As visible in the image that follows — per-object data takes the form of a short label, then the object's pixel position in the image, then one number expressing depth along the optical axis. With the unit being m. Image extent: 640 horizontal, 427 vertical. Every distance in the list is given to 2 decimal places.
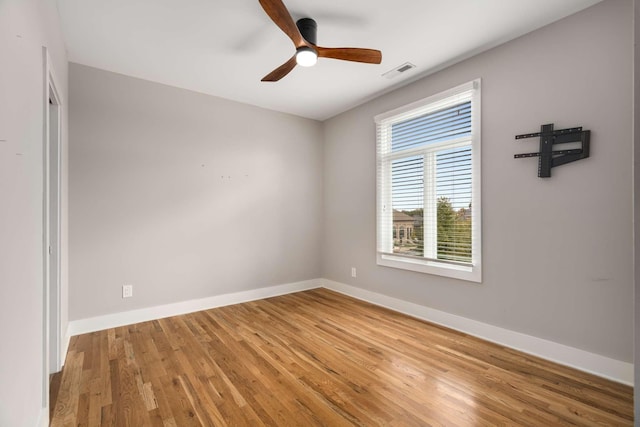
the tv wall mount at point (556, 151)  2.29
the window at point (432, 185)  2.99
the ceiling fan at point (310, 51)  2.18
